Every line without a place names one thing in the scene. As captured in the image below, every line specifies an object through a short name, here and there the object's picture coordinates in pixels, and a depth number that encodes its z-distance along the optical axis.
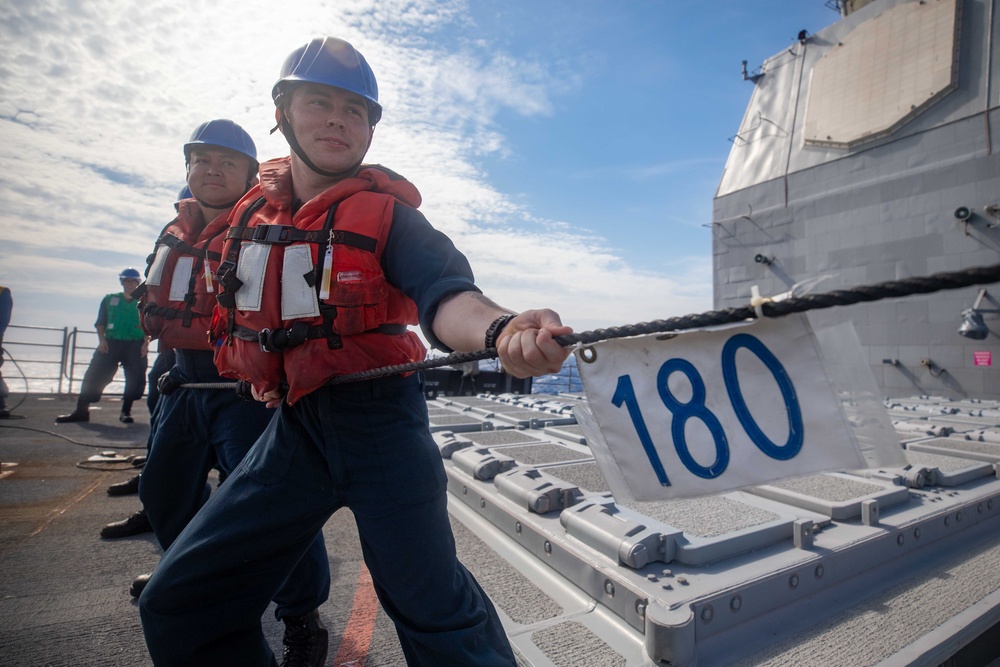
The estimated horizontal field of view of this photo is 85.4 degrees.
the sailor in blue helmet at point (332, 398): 1.42
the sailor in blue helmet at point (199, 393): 2.07
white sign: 1.09
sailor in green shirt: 7.45
